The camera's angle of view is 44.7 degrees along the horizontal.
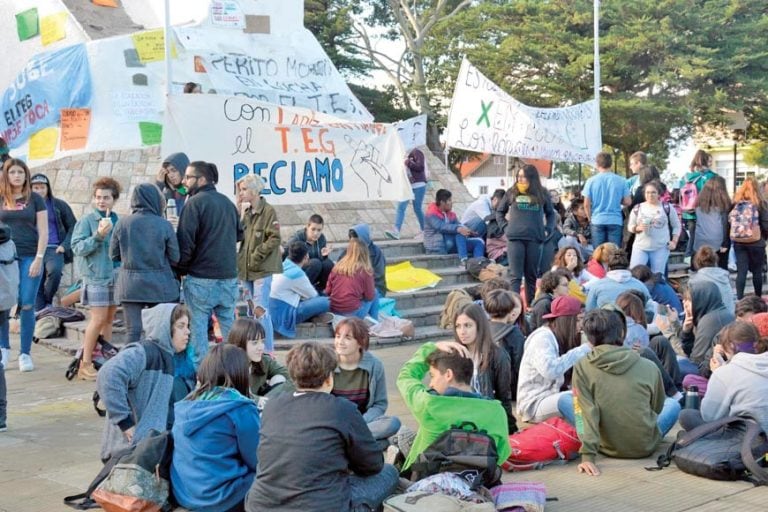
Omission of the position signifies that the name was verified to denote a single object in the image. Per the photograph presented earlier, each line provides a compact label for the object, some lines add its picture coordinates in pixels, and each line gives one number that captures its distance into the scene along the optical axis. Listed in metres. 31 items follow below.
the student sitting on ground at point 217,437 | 4.43
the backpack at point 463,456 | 4.56
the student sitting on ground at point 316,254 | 10.40
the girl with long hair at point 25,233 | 8.23
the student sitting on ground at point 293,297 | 9.87
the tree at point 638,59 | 27.17
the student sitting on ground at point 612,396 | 5.61
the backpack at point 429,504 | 4.17
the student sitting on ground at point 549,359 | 6.35
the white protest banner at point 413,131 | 16.05
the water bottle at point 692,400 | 6.43
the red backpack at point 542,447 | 5.67
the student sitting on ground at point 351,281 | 10.12
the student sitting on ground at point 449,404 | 4.69
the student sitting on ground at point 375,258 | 10.76
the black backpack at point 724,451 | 5.22
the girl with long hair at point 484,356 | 5.75
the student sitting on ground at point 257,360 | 5.44
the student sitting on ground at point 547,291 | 7.70
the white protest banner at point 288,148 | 9.06
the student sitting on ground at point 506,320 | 6.70
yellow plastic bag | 12.05
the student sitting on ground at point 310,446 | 4.03
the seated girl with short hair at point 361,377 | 5.26
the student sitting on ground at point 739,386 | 5.52
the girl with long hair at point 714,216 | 12.02
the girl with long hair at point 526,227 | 10.28
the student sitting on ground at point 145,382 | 4.95
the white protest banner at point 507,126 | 13.66
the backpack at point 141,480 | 4.50
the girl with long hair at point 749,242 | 11.66
